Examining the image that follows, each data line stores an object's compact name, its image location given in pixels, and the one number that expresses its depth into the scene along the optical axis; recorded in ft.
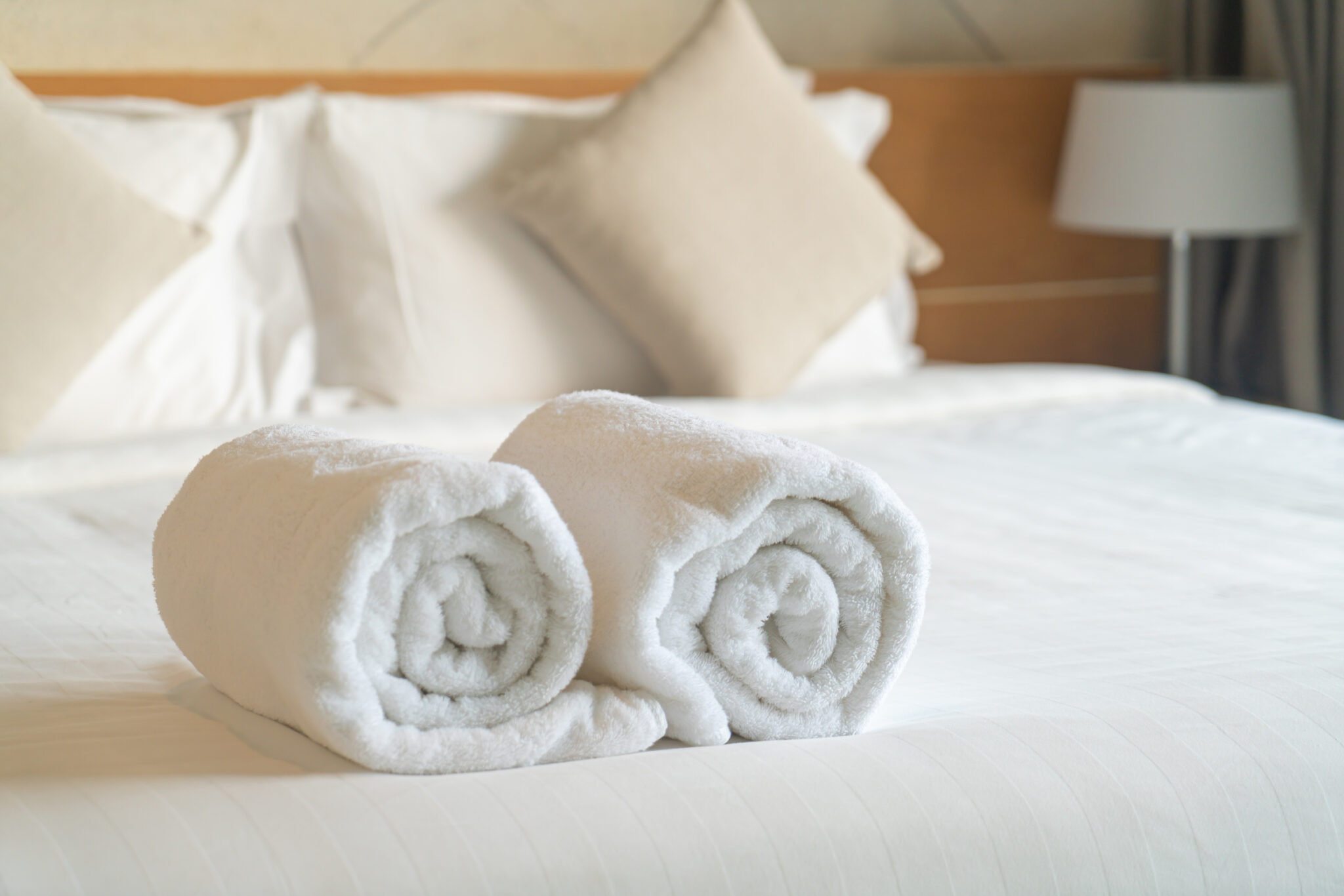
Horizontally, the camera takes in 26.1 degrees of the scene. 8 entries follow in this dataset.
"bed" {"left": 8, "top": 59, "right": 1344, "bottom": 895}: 6.17
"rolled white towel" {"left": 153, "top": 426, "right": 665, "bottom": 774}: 6.33
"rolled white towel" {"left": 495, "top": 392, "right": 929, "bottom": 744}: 6.95
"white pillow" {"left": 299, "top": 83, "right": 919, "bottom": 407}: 11.57
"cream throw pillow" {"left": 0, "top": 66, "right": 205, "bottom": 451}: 10.62
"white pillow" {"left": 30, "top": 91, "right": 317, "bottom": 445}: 11.02
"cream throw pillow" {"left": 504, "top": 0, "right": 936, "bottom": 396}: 11.73
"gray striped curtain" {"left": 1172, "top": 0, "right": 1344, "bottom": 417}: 13.79
